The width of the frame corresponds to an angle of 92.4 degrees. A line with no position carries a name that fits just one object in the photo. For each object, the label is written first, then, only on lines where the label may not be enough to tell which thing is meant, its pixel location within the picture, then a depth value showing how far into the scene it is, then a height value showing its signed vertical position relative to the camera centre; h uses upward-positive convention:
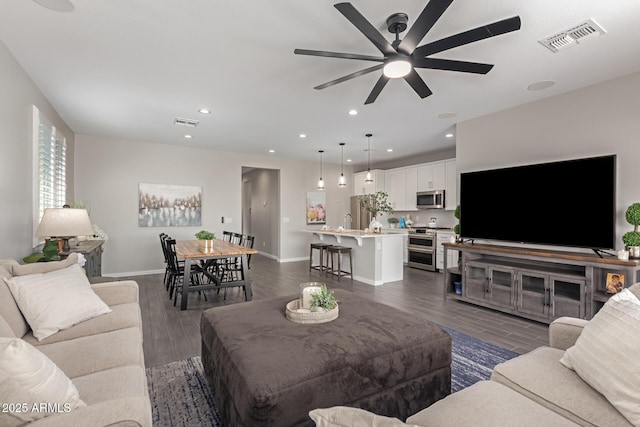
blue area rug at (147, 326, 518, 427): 1.92 -1.28
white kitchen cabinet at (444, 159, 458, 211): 6.64 +0.58
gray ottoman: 1.41 -0.79
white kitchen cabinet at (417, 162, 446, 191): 6.91 +0.86
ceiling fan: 1.84 +1.17
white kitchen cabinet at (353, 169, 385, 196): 8.40 +0.84
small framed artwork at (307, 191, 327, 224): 8.67 +0.16
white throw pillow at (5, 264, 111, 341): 1.89 -0.59
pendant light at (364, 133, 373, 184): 5.77 +1.47
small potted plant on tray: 2.14 -0.62
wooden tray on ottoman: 2.02 -0.69
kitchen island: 5.50 -0.80
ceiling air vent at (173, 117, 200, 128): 4.77 +1.43
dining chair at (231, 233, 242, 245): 5.66 -0.51
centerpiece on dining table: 4.47 -0.41
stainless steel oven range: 6.79 -0.80
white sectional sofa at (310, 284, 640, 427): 1.18 -0.77
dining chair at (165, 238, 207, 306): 4.28 -0.86
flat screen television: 3.27 +0.13
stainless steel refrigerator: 8.86 -0.11
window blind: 3.62 +0.62
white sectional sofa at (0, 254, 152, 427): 0.94 -0.76
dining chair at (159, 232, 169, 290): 4.80 -0.52
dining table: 4.02 -0.61
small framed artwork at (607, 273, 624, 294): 3.03 -0.68
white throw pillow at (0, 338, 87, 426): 0.88 -0.54
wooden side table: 3.56 -0.54
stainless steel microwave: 6.88 +0.33
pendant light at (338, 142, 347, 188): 6.36 +0.72
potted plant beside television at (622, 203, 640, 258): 3.03 -0.20
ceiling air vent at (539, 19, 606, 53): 2.37 +1.45
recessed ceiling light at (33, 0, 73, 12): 2.11 +1.45
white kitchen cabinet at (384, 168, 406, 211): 7.93 +0.71
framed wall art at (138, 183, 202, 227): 6.35 +0.15
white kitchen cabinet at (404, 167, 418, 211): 7.55 +0.64
